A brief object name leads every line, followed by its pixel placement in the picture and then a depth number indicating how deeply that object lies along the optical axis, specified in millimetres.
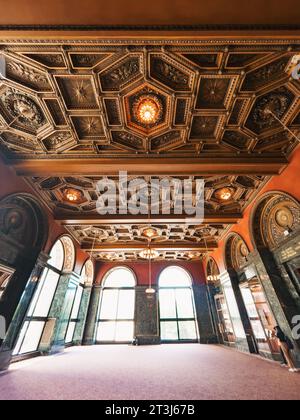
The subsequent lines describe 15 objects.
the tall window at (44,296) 6336
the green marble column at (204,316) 10139
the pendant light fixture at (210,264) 9472
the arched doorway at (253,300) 5973
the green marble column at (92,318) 10060
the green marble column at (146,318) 10117
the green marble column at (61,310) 7129
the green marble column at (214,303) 9977
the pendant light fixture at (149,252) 6957
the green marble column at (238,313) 7012
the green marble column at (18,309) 4689
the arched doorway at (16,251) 4820
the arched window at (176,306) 10523
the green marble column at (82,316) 9797
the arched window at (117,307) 10547
